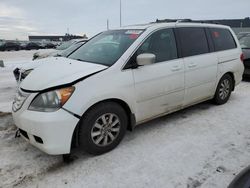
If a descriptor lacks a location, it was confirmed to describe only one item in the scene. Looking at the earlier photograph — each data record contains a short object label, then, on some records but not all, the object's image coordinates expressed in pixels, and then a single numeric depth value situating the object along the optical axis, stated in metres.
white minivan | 2.17
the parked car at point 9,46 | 26.64
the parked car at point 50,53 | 7.02
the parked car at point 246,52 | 5.48
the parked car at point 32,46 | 28.33
